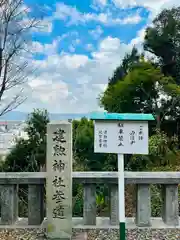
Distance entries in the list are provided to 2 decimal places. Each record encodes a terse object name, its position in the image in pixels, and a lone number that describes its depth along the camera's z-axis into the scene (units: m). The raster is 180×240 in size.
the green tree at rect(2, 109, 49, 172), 8.34
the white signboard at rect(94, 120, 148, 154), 2.98
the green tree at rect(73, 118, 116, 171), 8.38
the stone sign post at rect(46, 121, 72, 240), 3.61
